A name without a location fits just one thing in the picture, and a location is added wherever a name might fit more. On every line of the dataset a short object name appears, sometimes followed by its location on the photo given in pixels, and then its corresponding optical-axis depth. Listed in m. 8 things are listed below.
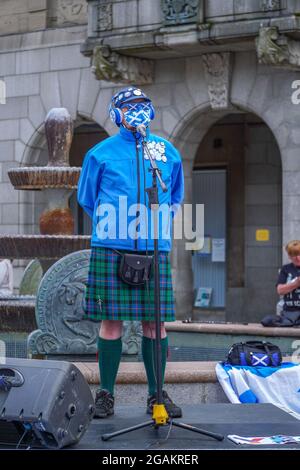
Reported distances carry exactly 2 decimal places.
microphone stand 8.62
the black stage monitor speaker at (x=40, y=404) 8.01
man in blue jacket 9.50
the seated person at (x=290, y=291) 17.47
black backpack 11.83
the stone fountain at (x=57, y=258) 12.95
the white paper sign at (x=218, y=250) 30.85
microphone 9.33
